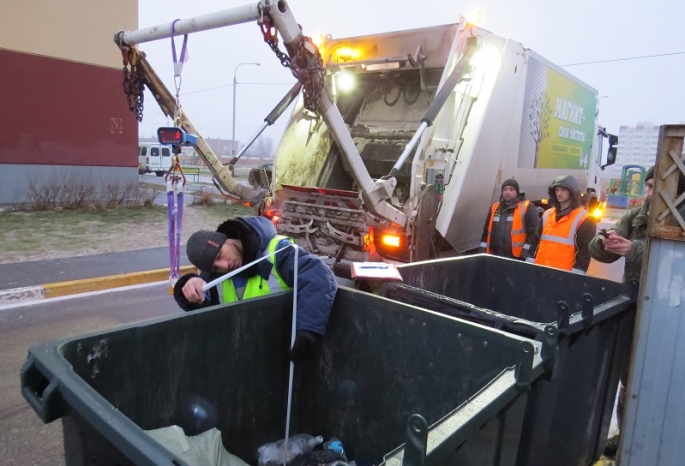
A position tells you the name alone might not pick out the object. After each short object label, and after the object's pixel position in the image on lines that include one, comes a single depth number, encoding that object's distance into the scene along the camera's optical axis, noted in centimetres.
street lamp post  2866
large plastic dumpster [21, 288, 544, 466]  122
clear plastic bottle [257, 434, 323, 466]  222
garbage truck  468
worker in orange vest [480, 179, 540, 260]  504
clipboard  242
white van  3544
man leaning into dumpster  217
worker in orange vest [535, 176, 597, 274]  422
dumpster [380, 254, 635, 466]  204
